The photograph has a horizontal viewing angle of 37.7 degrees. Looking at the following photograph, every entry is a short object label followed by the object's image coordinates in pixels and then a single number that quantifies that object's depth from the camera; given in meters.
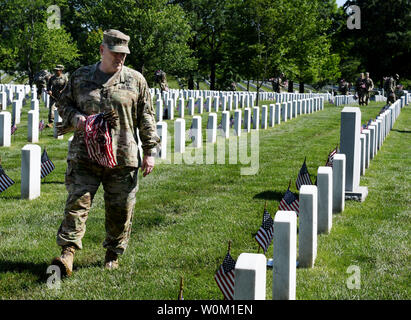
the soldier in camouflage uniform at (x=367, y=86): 34.22
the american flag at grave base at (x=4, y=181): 8.83
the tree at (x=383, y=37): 74.19
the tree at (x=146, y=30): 46.69
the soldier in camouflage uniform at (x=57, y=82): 17.77
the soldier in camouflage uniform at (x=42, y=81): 26.31
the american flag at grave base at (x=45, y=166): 9.73
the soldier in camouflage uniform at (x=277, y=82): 45.72
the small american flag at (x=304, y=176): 8.70
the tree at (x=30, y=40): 44.88
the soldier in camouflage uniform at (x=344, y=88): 50.25
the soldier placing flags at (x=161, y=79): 30.44
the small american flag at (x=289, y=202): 6.91
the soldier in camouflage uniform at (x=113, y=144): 5.46
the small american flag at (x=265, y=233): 5.94
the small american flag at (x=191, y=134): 15.39
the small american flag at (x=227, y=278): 4.45
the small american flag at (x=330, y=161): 9.32
